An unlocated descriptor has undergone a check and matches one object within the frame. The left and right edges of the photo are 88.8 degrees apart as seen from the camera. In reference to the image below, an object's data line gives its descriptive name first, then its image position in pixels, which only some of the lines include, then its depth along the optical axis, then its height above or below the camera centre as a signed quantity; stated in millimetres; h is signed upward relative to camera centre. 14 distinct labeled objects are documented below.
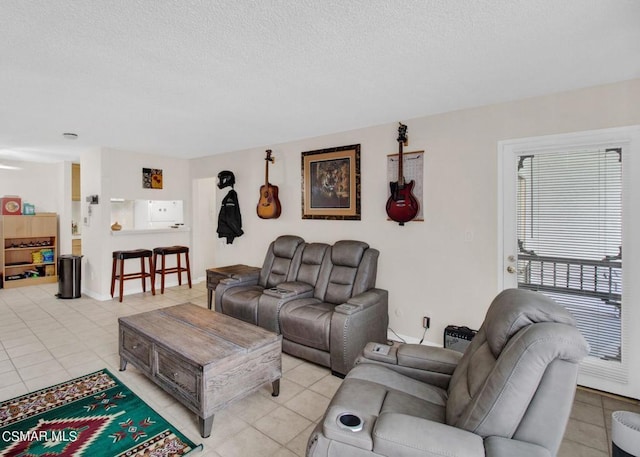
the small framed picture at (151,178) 5476 +794
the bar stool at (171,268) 5418 -642
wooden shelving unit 5949 -471
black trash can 5152 -821
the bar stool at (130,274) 4984 -707
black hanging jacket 5145 +103
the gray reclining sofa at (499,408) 1154 -713
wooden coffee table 2064 -925
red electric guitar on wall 3326 +271
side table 4254 -649
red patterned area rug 1919 -1309
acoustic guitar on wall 4535 +335
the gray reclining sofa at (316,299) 2834 -769
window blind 2512 -88
